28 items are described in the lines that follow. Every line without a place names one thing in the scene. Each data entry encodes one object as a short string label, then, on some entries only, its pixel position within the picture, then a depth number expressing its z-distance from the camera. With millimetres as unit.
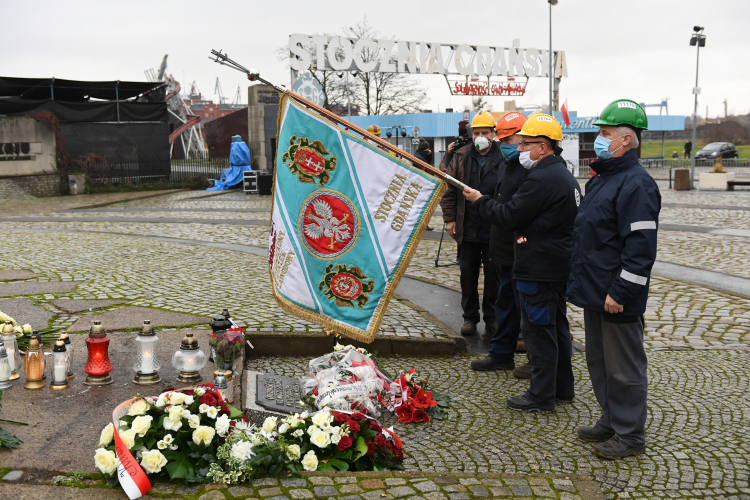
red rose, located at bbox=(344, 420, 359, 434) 3955
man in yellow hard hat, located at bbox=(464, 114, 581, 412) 4871
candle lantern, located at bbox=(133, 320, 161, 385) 4805
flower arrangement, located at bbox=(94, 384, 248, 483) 3463
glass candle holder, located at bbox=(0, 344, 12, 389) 4602
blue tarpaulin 29766
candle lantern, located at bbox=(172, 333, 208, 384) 4824
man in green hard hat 4039
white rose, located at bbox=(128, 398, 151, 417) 3752
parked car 49219
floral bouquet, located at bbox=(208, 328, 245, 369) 5016
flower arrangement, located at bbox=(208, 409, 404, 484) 3557
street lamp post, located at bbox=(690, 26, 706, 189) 27344
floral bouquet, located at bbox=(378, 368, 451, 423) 4793
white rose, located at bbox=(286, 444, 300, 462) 3660
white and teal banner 5078
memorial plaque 4746
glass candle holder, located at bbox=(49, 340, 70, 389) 4688
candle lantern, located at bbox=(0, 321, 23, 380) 4789
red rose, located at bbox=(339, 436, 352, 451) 3836
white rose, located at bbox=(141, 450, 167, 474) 3432
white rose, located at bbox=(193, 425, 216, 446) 3620
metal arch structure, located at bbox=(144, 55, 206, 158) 59562
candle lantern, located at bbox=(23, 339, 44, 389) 4668
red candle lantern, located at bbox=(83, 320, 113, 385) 4750
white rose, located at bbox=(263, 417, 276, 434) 3795
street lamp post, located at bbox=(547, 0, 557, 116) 32219
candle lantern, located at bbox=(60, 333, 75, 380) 4758
